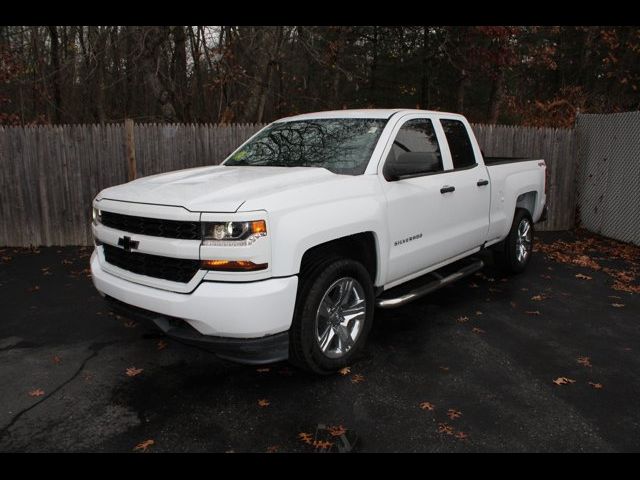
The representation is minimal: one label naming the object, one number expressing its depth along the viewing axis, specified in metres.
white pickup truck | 3.23
